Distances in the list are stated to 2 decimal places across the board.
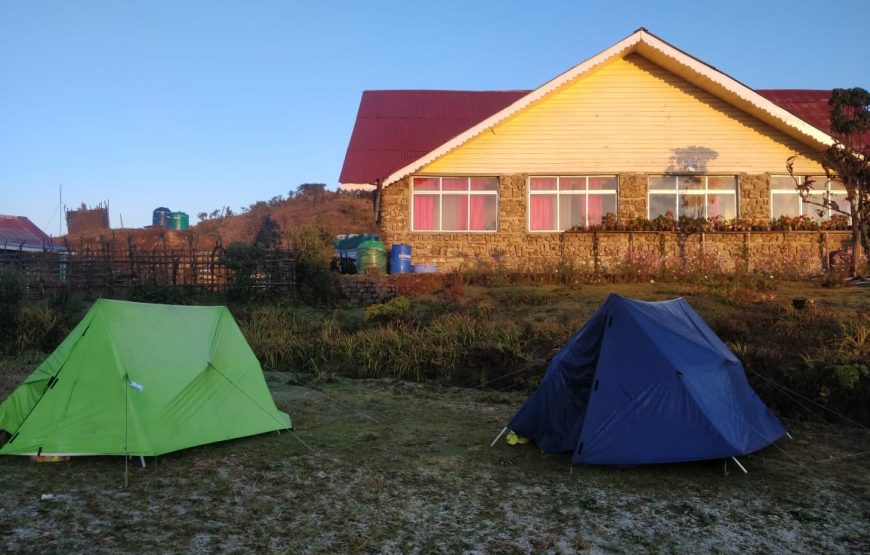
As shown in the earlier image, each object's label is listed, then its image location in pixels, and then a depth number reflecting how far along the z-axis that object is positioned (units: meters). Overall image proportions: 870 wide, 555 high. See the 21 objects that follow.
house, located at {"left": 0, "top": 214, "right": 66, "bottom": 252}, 34.59
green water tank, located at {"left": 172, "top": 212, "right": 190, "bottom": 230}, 41.69
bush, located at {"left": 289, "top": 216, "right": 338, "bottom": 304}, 16.67
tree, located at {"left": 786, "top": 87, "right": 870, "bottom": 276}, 15.55
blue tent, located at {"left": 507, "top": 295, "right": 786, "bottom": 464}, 6.66
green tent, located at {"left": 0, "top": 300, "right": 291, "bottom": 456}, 6.89
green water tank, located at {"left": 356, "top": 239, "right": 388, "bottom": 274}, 17.80
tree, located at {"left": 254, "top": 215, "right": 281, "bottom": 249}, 28.20
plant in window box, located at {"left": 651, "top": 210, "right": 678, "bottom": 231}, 18.36
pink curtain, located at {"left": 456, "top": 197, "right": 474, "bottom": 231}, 19.28
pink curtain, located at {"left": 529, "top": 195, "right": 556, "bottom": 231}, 19.19
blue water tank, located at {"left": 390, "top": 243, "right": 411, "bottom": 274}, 18.25
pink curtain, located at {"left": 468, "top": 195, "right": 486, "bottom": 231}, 19.30
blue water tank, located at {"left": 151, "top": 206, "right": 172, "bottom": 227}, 45.00
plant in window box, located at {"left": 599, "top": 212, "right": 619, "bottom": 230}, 18.58
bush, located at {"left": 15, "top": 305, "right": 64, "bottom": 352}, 13.39
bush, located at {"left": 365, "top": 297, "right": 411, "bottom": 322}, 14.23
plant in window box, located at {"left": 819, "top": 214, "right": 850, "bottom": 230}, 18.28
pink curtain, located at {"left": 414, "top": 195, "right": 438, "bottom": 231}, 19.28
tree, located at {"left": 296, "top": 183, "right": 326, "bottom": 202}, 57.26
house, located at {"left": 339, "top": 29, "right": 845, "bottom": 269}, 18.86
